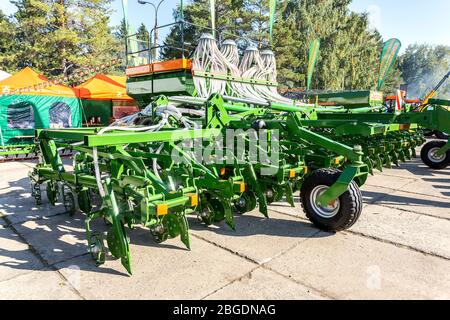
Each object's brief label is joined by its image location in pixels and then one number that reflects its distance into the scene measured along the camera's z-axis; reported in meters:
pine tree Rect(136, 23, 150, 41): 62.34
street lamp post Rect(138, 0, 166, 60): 9.18
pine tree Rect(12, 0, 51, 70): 21.30
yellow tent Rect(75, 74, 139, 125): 12.85
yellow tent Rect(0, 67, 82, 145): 10.36
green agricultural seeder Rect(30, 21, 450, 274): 3.06
